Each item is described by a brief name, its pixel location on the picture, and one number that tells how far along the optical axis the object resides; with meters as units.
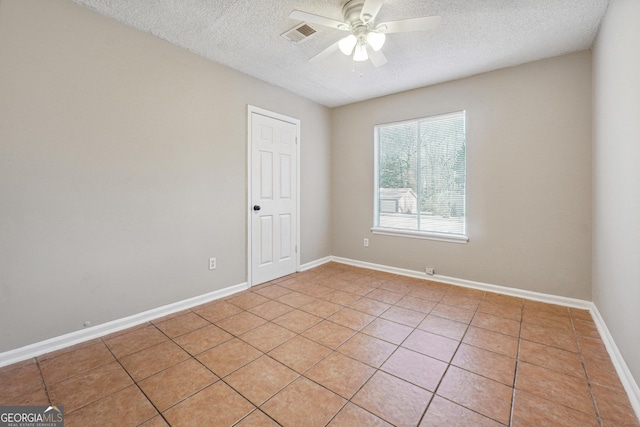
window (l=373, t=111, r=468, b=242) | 3.44
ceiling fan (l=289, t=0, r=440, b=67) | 1.87
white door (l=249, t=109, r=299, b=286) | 3.41
